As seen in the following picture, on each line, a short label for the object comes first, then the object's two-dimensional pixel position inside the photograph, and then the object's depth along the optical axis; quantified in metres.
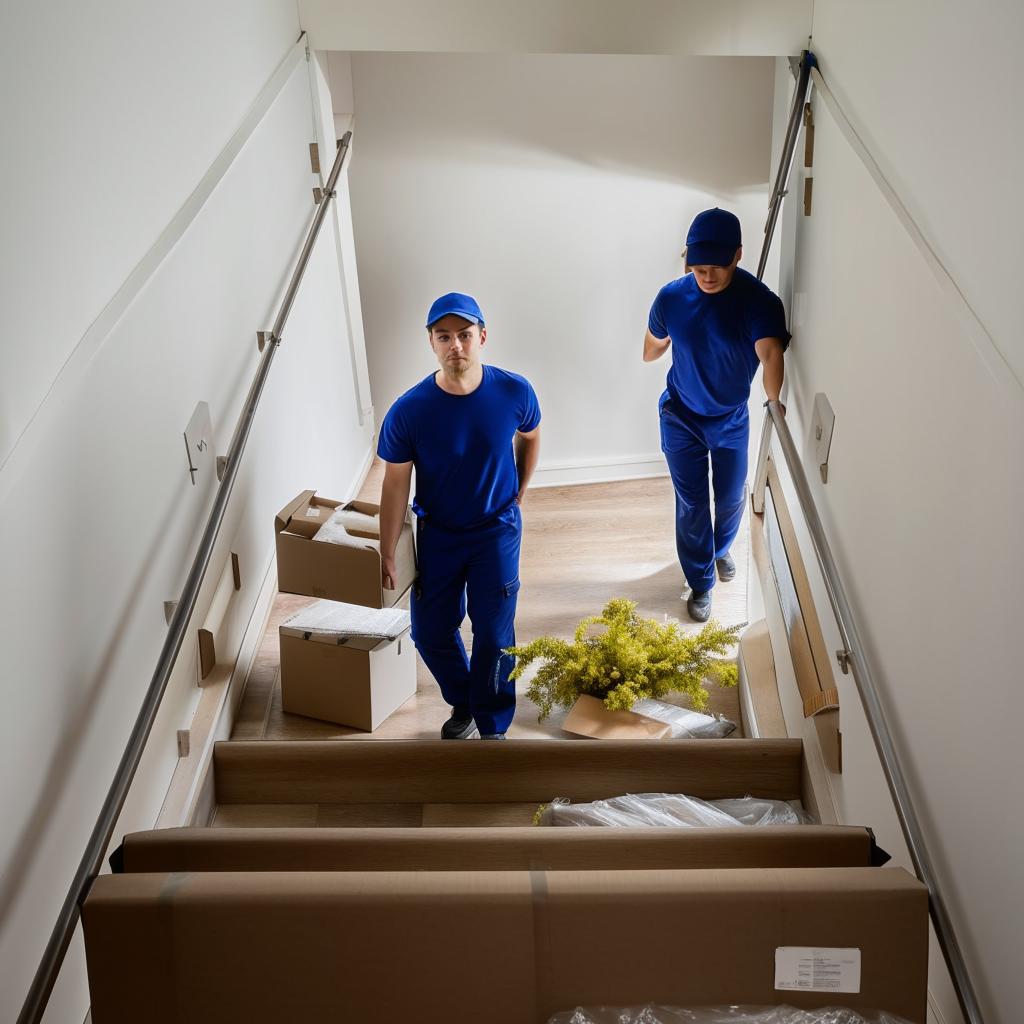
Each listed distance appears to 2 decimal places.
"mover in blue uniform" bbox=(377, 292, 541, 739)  3.51
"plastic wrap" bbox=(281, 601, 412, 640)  3.73
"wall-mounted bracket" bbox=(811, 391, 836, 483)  3.41
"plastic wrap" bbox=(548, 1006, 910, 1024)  1.92
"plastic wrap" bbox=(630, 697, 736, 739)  3.75
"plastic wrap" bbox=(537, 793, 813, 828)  3.07
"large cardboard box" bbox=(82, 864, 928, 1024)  1.92
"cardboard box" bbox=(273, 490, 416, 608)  3.61
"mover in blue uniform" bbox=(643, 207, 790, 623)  4.02
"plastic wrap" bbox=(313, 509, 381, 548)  3.66
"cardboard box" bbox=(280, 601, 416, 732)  3.70
